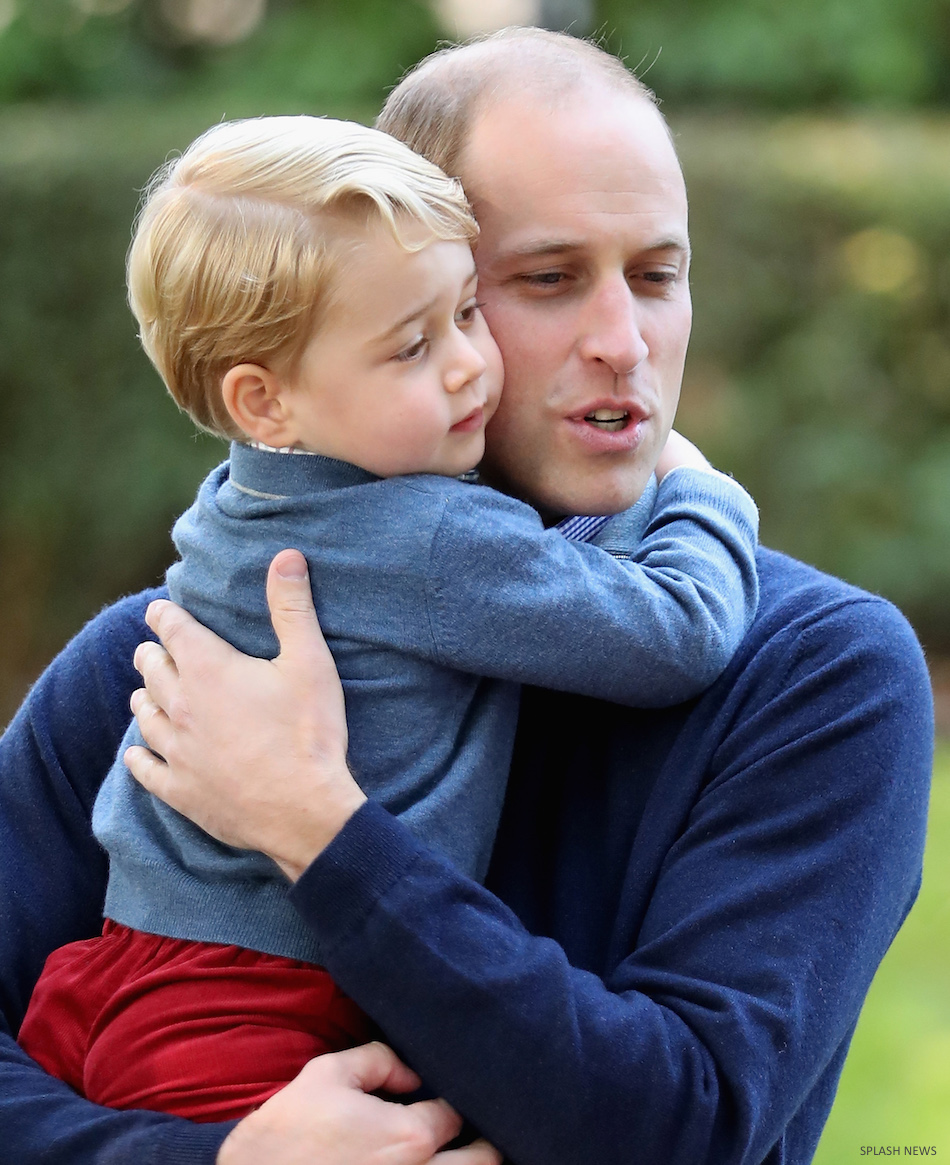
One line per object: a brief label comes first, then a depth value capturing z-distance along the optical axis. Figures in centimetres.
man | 256
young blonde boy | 261
